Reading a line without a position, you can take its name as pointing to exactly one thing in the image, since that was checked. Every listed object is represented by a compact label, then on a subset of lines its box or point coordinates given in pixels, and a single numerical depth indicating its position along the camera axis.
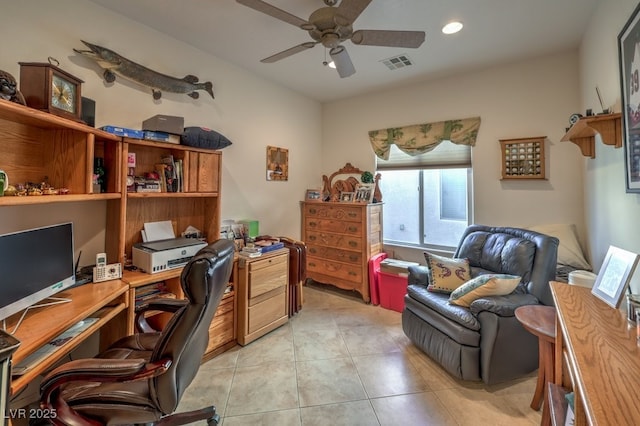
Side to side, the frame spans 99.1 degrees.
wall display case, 2.83
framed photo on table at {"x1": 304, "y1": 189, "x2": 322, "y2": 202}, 4.01
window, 3.40
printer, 1.96
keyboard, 1.06
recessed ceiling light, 2.26
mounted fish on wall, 1.97
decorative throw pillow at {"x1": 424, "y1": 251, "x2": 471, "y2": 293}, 2.37
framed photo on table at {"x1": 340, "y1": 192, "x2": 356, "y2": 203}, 3.80
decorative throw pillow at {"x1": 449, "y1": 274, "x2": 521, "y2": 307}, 1.97
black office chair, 1.10
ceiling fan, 1.57
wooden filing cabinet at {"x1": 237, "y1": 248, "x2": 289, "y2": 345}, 2.46
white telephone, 1.78
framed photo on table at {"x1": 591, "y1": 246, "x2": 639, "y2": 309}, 1.14
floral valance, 3.21
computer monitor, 1.23
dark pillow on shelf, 2.25
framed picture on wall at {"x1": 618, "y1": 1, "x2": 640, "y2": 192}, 1.33
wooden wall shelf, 1.58
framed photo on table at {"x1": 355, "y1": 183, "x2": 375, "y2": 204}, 3.61
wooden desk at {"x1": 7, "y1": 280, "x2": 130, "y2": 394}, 1.07
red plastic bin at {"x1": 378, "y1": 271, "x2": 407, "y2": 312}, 3.20
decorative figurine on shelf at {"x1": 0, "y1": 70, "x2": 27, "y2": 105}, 1.20
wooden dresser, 3.43
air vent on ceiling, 2.88
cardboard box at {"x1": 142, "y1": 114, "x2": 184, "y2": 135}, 2.05
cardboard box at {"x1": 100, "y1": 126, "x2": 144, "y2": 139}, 1.84
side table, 1.56
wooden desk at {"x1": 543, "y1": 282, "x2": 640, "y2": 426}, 0.64
